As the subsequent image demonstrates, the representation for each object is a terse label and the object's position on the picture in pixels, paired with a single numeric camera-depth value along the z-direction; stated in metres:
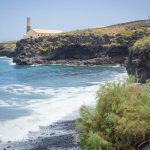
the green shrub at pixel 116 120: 22.59
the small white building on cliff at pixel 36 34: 197.30
